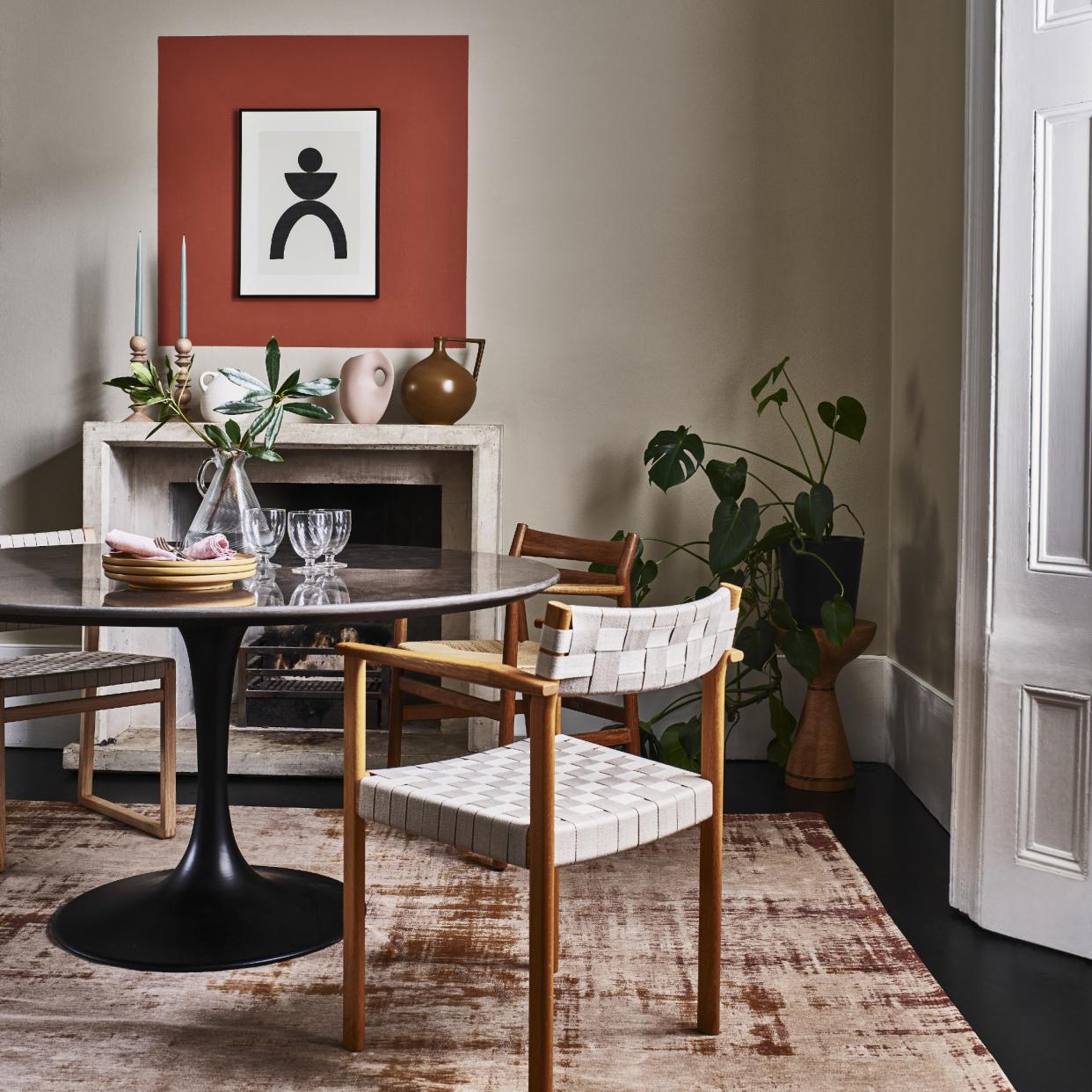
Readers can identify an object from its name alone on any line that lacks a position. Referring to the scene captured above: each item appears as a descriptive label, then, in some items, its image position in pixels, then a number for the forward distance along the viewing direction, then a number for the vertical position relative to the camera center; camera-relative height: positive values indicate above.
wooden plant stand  3.68 -0.60
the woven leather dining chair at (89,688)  2.85 -0.38
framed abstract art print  4.05 +1.15
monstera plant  3.48 -0.02
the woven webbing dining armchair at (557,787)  1.67 -0.39
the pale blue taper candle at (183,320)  3.80 +0.70
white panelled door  2.46 +0.11
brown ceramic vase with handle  3.83 +0.48
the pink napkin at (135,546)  2.10 -0.02
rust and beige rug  1.89 -0.84
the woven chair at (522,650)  2.91 -0.30
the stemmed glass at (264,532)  2.48 +0.01
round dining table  2.04 -0.56
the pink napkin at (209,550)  2.16 -0.03
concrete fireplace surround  3.74 +0.19
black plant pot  3.60 -0.10
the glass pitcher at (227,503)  2.44 +0.07
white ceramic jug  3.83 +0.46
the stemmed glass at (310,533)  2.41 +0.01
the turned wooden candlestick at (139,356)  3.88 +0.60
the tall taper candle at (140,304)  3.82 +0.76
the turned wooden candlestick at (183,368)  3.88 +0.56
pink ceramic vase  3.86 +0.49
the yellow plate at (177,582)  2.09 -0.08
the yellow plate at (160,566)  2.09 -0.06
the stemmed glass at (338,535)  2.44 +0.00
